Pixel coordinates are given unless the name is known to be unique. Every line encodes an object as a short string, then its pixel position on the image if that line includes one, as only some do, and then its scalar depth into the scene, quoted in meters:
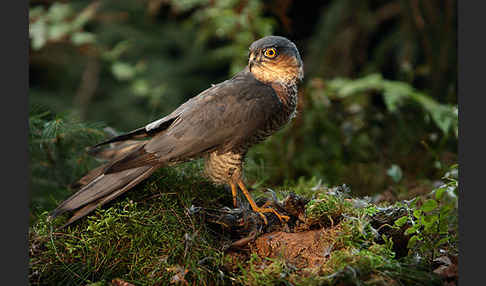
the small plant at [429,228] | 3.78
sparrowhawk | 3.84
